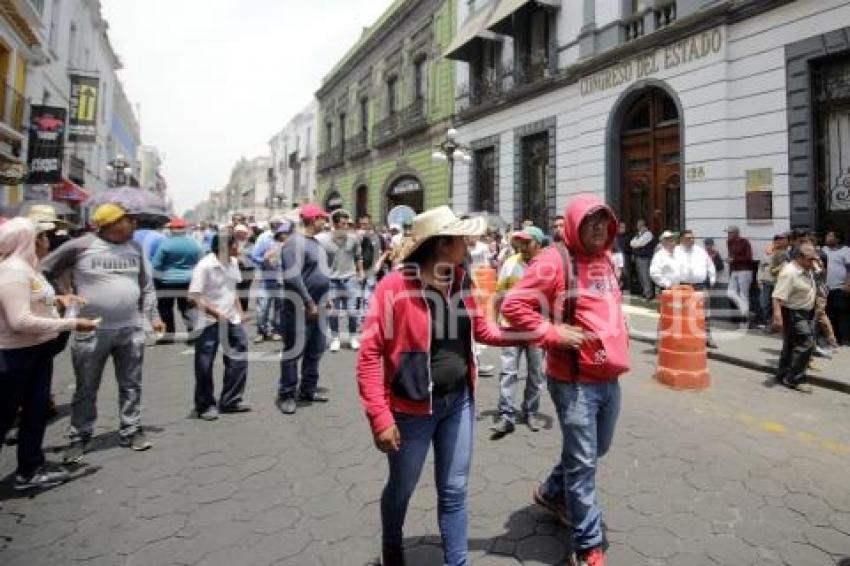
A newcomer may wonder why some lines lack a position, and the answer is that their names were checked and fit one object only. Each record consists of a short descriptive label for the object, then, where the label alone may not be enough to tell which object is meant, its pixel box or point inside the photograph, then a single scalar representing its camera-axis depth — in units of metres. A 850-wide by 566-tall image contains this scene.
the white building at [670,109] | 9.57
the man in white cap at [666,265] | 8.62
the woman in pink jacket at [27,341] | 3.41
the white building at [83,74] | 19.78
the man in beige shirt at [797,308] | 6.23
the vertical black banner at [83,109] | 20.11
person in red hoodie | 2.72
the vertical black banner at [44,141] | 16.70
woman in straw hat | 2.40
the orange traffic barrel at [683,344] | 6.22
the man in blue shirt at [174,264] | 7.38
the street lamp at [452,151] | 16.44
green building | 22.02
